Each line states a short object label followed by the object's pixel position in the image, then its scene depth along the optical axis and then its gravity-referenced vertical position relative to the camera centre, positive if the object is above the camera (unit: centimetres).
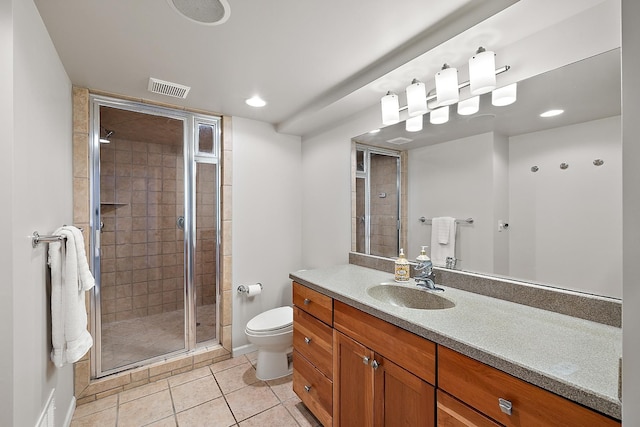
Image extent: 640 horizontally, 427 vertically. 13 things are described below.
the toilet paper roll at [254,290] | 262 -72
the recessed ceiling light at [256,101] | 221 +90
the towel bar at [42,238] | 121 -11
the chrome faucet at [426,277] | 159 -38
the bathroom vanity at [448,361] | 75 -51
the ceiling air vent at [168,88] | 192 +89
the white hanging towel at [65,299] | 137 -42
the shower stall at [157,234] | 230 -18
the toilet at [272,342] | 218 -101
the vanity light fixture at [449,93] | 133 +65
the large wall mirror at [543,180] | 113 +16
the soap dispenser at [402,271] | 175 -37
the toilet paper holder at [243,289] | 262 -70
